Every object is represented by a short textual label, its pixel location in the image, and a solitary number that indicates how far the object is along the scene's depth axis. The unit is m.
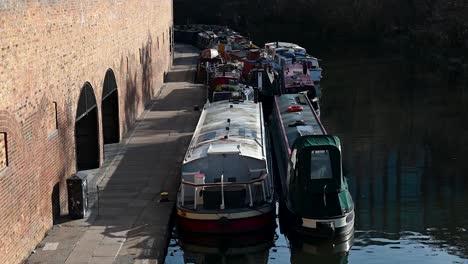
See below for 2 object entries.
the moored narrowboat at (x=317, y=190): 19.97
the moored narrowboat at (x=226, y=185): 19.89
